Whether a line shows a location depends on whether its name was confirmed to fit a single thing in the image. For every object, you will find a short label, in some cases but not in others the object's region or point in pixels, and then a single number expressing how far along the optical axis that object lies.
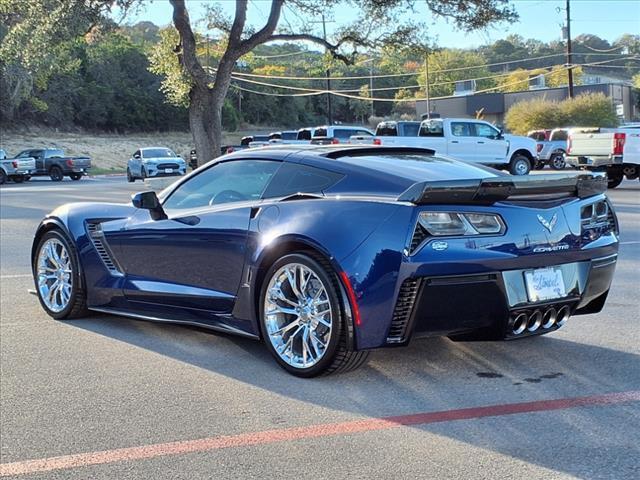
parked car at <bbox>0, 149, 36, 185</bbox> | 36.19
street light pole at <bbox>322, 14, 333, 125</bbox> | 25.90
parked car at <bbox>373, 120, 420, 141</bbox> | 26.91
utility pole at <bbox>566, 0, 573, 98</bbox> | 46.66
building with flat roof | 64.83
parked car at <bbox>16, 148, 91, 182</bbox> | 37.25
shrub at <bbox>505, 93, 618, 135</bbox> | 50.31
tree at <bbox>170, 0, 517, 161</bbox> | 23.94
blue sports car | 4.27
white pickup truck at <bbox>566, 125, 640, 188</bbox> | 19.31
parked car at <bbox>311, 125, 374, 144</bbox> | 29.86
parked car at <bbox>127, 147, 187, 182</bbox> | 33.88
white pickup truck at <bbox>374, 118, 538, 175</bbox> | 25.92
